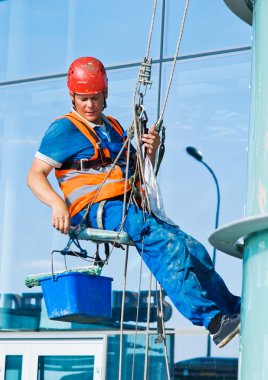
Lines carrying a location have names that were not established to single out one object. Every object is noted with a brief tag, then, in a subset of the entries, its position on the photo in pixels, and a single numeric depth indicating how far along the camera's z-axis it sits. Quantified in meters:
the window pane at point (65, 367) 23.00
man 10.94
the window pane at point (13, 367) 23.95
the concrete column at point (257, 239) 8.57
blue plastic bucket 11.48
